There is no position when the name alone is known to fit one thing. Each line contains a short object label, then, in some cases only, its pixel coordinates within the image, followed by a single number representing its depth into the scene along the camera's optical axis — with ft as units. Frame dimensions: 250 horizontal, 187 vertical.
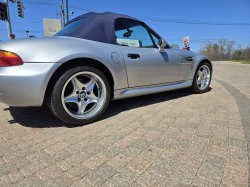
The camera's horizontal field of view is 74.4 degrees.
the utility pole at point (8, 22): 31.32
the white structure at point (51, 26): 74.90
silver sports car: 5.72
